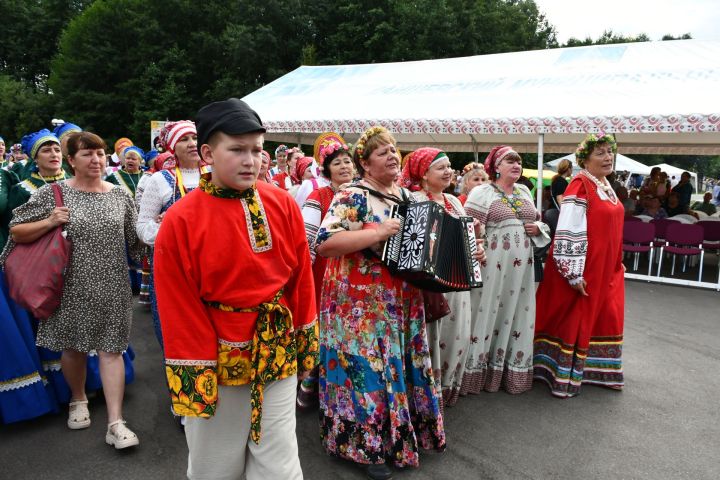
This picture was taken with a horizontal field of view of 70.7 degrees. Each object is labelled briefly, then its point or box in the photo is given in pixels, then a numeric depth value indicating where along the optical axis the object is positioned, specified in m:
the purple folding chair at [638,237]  9.30
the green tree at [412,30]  25.30
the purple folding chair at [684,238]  8.91
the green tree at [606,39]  34.94
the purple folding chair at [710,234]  9.44
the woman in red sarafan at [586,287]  4.15
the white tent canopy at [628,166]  22.00
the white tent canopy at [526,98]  8.58
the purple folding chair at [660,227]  9.68
